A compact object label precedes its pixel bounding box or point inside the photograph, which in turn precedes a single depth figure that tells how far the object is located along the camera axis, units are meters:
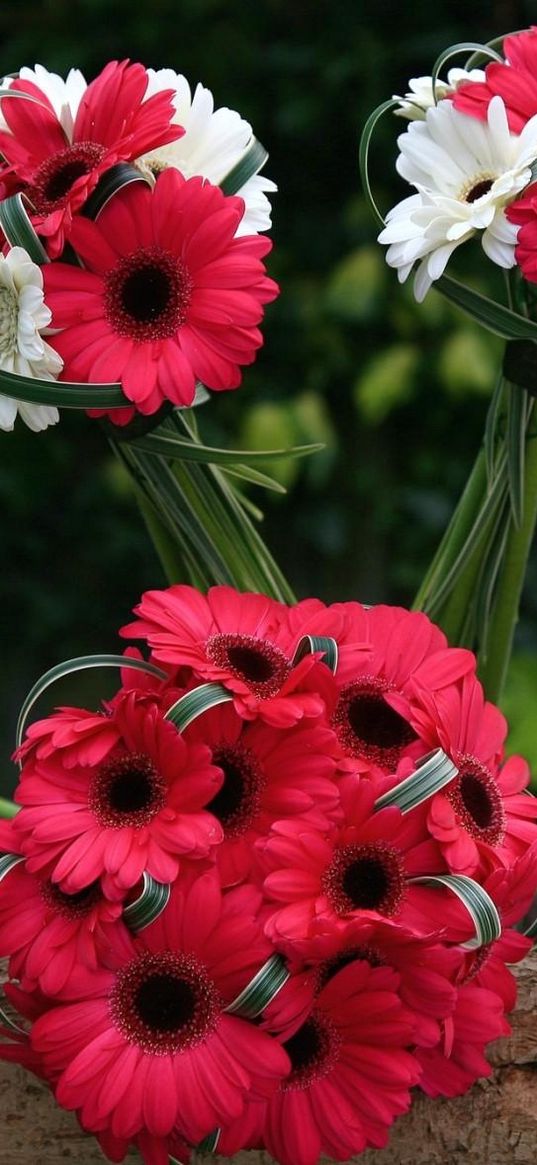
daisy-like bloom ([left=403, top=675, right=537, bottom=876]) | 1.92
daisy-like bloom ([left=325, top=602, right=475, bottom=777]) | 1.95
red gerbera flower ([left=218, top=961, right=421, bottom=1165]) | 1.89
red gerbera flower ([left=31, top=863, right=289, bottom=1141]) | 1.87
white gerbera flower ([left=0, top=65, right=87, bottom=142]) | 2.03
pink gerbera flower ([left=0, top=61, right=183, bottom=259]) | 1.96
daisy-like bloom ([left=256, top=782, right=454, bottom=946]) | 1.89
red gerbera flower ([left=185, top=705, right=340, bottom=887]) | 1.91
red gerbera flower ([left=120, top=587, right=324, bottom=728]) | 1.92
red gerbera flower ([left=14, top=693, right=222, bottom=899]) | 1.89
